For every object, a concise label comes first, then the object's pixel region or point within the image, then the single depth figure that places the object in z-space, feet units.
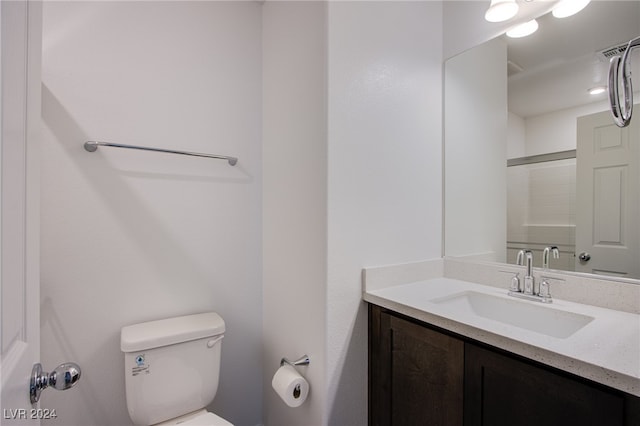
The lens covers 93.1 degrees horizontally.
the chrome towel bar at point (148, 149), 3.95
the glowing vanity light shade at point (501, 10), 4.27
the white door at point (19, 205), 1.41
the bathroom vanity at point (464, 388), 2.37
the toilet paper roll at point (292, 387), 3.99
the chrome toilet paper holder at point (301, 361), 4.21
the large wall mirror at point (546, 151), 3.63
